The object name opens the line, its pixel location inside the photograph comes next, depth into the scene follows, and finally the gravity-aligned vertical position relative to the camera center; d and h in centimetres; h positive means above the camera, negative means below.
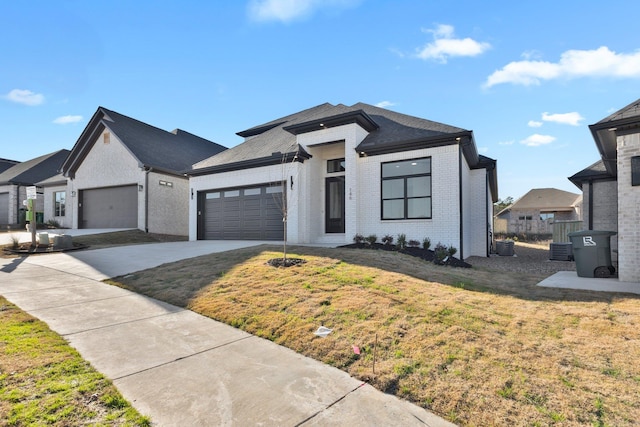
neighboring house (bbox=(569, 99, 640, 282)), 752 +78
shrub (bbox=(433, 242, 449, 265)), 1035 -119
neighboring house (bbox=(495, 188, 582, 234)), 3694 +114
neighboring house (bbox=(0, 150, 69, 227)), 2702 +240
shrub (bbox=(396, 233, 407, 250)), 1160 -92
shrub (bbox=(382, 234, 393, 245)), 1220 -86
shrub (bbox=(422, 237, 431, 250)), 1163 -94
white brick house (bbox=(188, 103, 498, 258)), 1183 +135
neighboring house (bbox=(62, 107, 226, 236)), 1961 +245
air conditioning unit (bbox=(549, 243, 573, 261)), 1276 -139
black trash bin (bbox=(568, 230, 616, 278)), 848 -96
